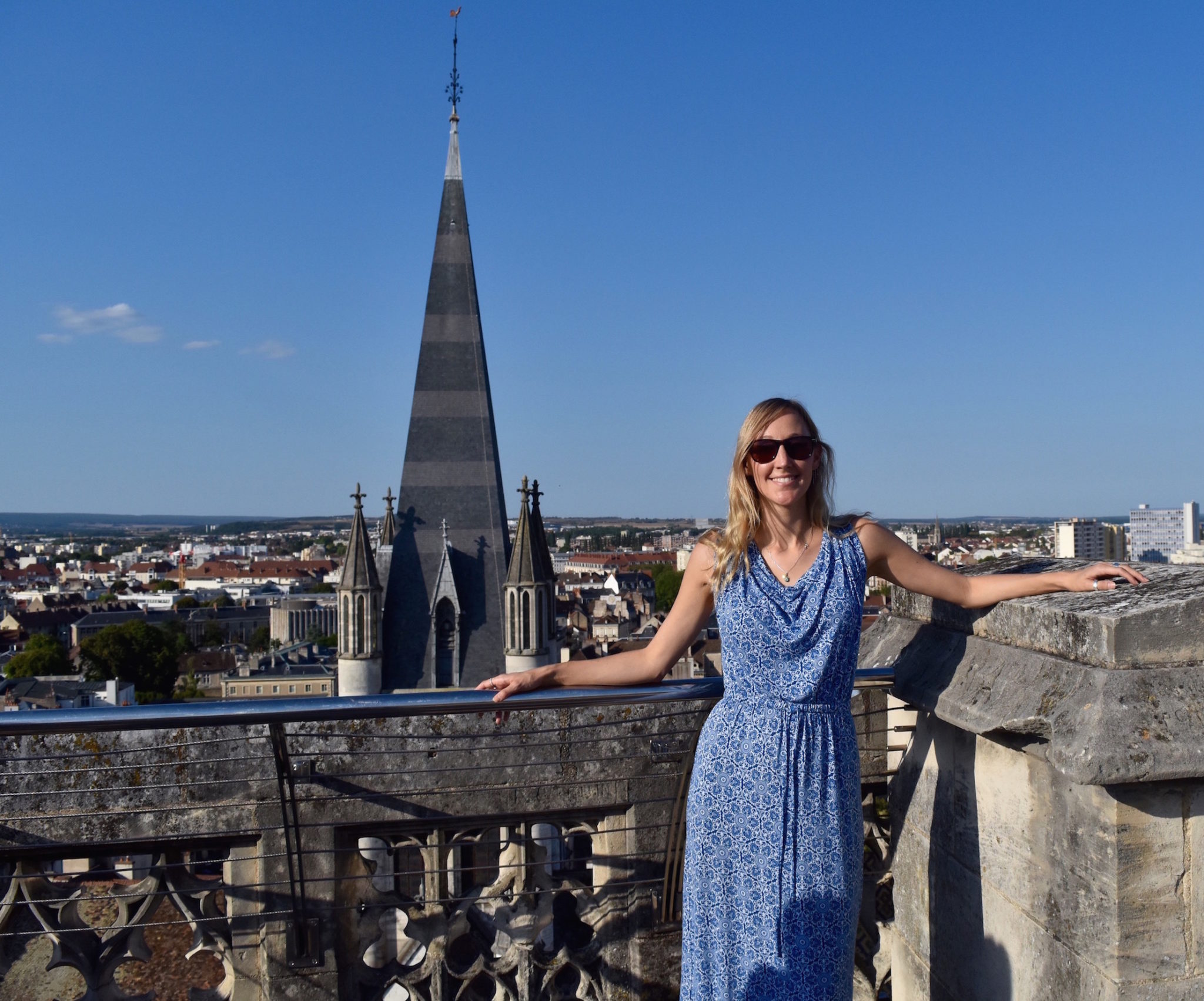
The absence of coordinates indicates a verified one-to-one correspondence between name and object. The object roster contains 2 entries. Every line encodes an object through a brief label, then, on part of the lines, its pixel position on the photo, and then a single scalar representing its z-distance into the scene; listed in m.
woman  1.93
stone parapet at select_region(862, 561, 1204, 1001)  1.70
